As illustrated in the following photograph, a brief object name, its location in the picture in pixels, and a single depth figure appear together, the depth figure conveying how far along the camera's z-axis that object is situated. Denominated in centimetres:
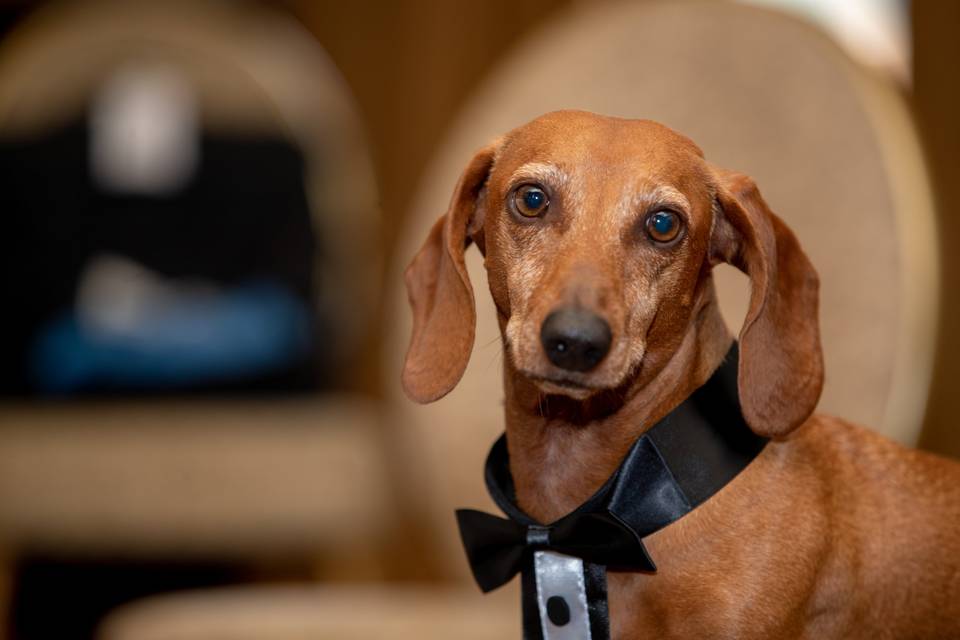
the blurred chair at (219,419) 182
